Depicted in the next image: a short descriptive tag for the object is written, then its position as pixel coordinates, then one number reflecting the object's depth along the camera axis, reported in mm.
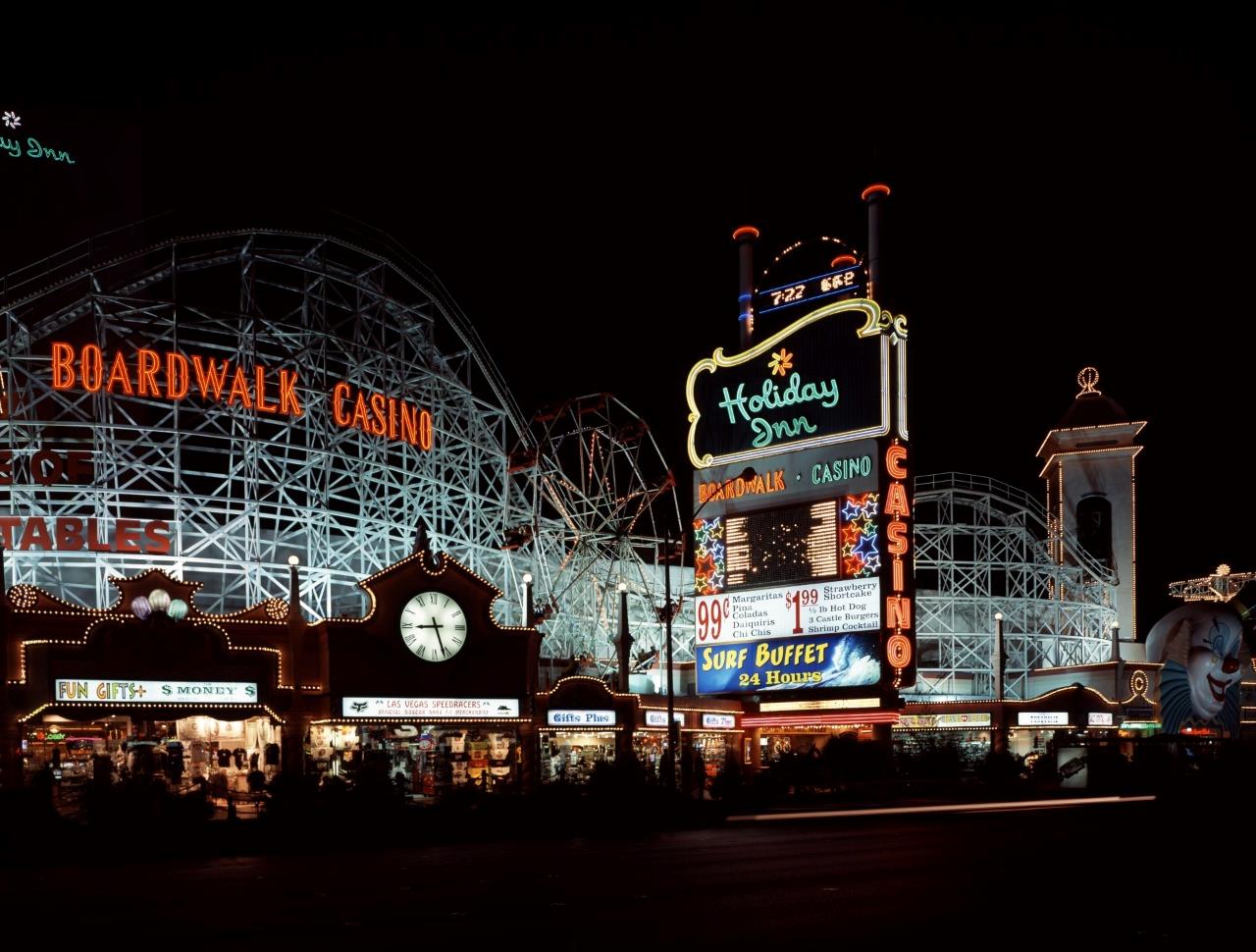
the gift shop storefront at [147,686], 34781
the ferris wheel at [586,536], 55875
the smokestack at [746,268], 58594
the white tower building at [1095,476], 87562
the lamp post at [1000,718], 61031
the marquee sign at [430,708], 39494
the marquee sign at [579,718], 43906
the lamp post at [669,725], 38156
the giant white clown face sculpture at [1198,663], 76500
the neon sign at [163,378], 42250
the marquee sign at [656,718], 47250
